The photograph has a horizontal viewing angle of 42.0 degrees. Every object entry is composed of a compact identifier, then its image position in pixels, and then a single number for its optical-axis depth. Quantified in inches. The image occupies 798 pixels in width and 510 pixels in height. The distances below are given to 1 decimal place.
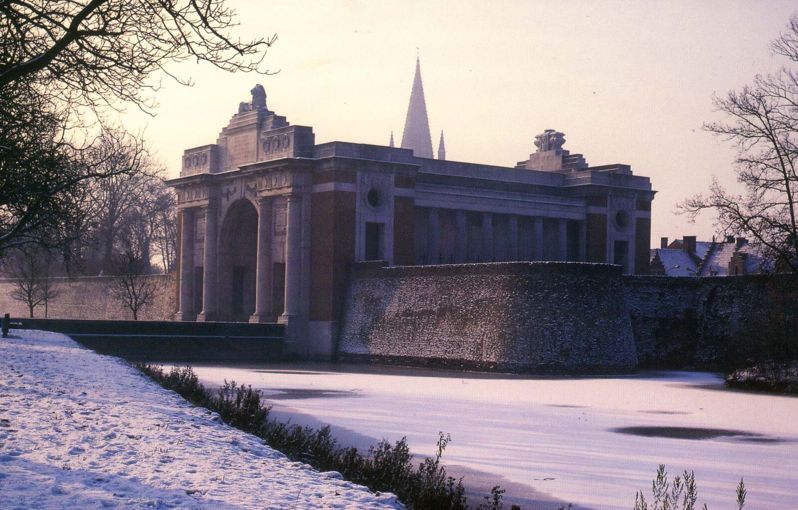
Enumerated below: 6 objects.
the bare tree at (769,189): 1382.9
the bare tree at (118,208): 3133.6
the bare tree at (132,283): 2699.3
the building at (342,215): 2113.7
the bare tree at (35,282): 2849.7
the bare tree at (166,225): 3631.9
